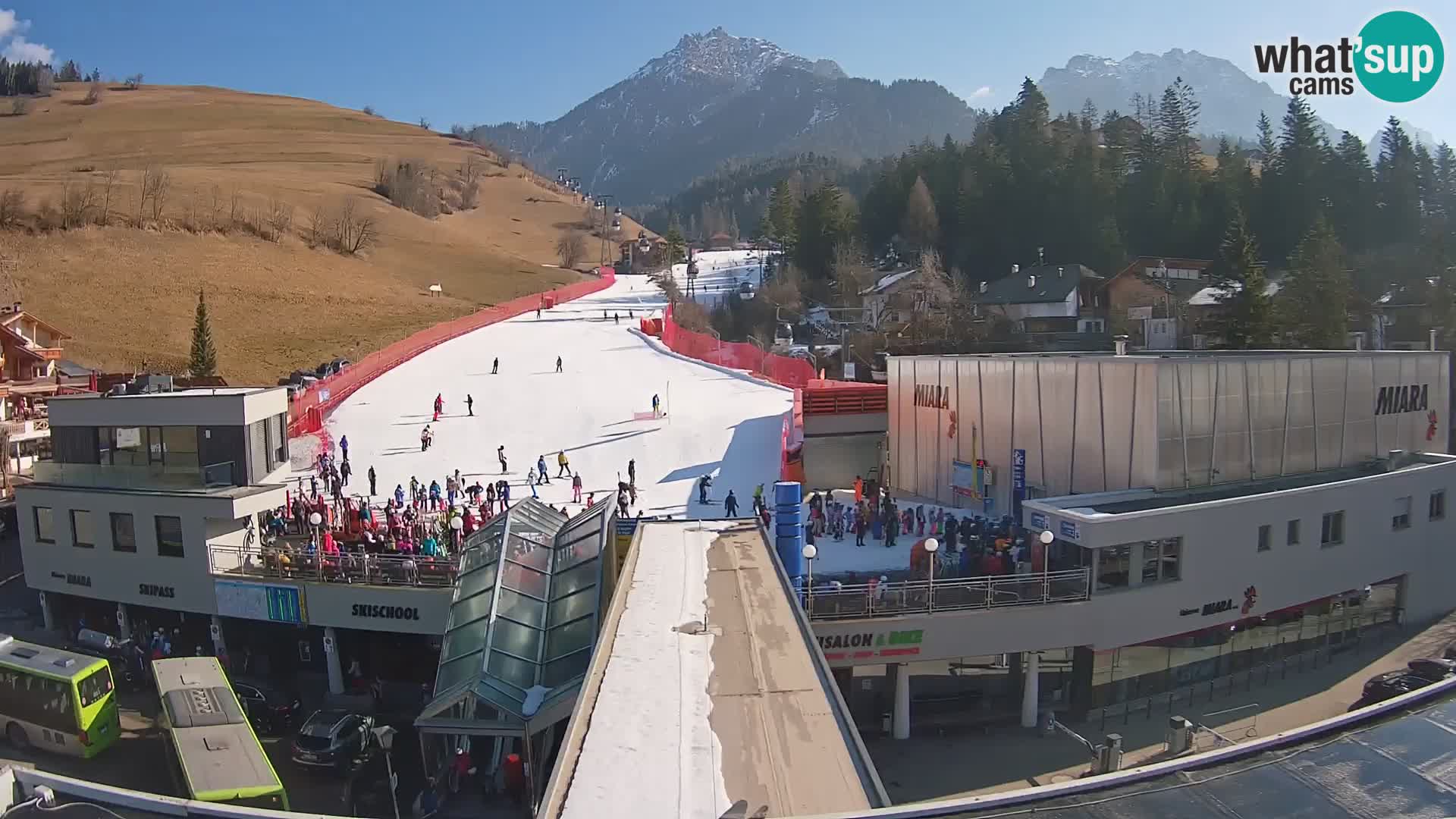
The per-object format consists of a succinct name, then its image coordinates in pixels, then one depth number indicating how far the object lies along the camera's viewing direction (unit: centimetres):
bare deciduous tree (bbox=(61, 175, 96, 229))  7600
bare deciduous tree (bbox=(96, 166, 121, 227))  7825
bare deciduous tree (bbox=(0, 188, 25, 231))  7338
